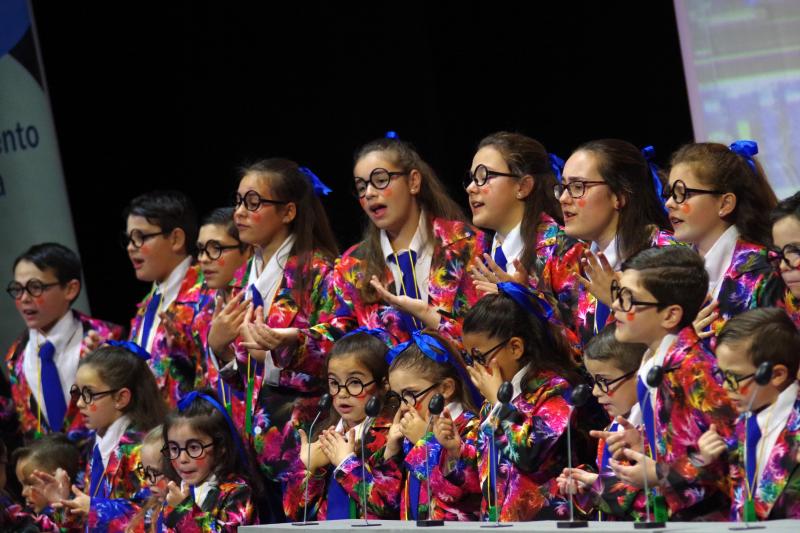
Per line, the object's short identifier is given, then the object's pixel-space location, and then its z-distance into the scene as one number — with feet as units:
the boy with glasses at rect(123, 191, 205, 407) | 36.81
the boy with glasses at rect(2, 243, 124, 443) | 38.45
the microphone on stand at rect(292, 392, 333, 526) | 26.39
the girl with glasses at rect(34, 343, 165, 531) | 33.32
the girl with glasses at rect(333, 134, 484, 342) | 30.17
